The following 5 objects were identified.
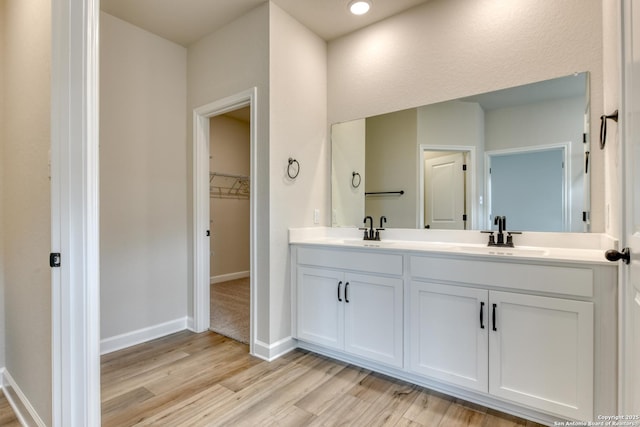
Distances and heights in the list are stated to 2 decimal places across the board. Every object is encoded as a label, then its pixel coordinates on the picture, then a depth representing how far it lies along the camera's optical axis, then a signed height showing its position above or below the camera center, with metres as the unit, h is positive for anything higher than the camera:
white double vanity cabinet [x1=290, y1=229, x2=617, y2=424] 1.48 -0.61
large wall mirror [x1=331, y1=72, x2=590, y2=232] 1.92 +0.37
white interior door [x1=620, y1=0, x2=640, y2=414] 1.04 +0.05
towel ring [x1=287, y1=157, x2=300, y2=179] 2.57 +0.36
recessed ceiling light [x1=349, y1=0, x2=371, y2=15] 2.38 +1.59
